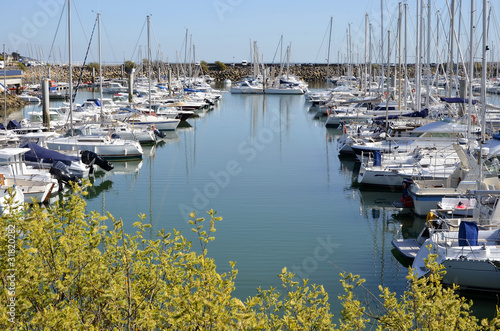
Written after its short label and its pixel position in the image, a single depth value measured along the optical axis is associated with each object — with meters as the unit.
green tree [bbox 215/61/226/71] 145.62
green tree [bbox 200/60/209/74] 138.85
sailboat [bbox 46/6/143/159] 34.34
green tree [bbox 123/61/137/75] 131.73
